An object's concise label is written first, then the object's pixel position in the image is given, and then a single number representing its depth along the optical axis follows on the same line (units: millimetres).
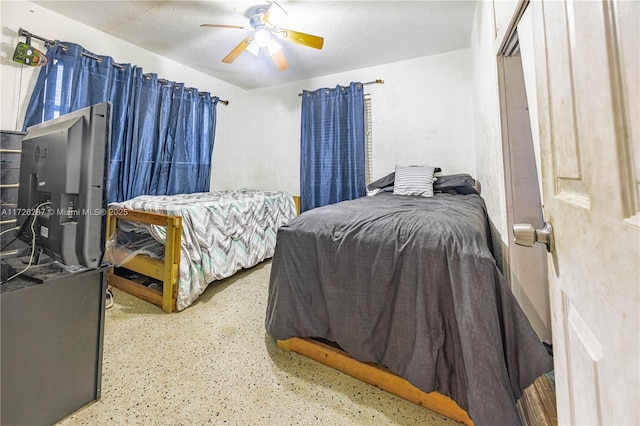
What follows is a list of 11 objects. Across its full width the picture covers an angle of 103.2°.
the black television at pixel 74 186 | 922
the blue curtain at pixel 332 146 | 3164
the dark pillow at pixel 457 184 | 2367
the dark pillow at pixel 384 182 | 2834
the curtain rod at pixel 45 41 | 1903
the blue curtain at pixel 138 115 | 2049
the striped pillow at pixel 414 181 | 2441
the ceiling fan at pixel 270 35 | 2002
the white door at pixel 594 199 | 305
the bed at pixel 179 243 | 1863
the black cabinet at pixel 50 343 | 878
